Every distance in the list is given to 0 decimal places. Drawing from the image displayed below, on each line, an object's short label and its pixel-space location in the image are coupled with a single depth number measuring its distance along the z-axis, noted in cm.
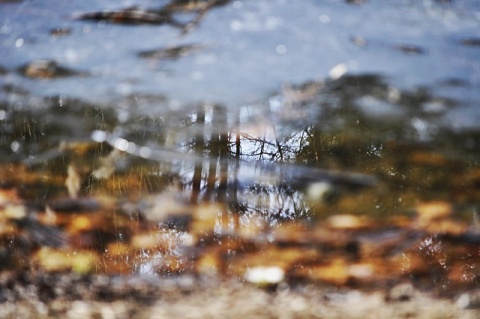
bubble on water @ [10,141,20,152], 384
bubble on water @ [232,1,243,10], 537
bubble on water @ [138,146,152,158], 367
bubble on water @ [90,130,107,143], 383
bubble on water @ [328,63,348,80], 443
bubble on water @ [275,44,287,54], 467
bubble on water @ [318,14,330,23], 514
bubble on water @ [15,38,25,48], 500
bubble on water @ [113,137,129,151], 375
